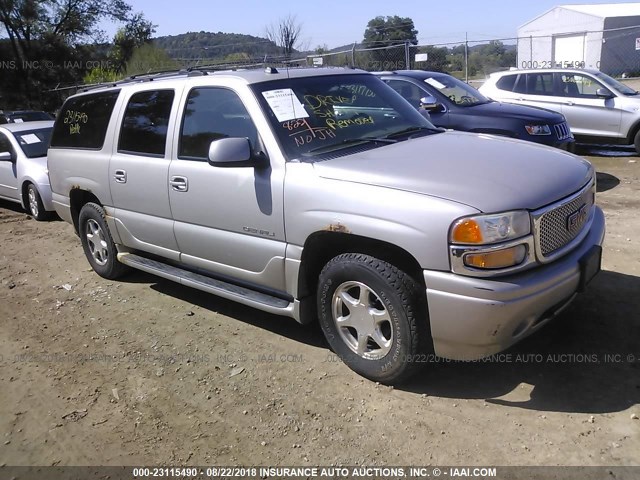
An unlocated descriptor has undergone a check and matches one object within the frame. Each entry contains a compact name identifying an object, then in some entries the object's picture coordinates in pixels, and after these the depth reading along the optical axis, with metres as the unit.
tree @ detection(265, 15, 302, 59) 20.07
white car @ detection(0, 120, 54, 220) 8.75
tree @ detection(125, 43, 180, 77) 27.06
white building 33.69
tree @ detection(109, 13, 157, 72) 31.00
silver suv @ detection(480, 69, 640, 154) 10.32
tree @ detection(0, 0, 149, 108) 27.16
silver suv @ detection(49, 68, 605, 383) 3.05
